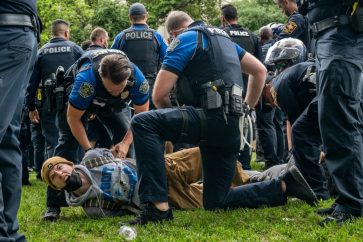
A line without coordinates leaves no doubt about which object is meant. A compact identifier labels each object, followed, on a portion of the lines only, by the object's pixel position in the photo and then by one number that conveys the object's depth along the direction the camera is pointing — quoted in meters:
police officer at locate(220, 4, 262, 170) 8.12
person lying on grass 5.24
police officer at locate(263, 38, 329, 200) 5.57
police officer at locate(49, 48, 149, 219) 5.26
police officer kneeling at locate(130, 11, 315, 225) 4.65
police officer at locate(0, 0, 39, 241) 3.28
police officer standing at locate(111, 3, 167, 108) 8.66
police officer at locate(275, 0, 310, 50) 7.95
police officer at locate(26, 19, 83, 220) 7.67
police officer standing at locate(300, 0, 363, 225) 4.26
